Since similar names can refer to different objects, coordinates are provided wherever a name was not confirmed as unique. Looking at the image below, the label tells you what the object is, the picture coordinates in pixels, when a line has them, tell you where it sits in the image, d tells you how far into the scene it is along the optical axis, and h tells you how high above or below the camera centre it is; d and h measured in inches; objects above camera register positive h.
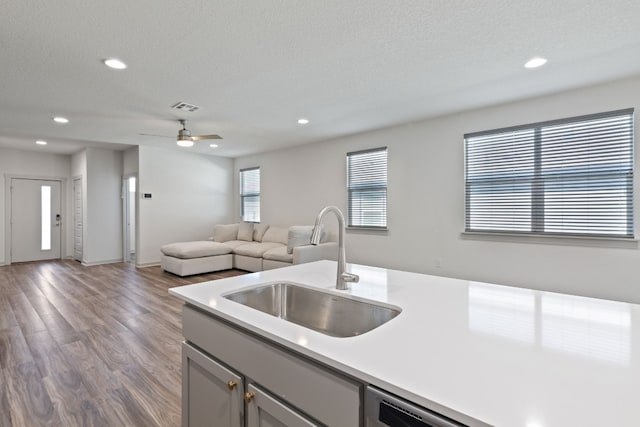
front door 281.3 -8.8
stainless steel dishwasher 27.1 -18.2
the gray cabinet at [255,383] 34.9 -22.1
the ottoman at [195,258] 222.2 -34.3
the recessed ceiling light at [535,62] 107.8 +51.7
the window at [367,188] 205.8 +15.4
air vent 151.4 +50.4
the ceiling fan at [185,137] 178.5 +41.2
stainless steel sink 55.4 -18.6
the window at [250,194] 299.9 +15.6
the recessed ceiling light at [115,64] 106.0 +49.7
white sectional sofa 212.5 -29.6
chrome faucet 59.1 -8.9
